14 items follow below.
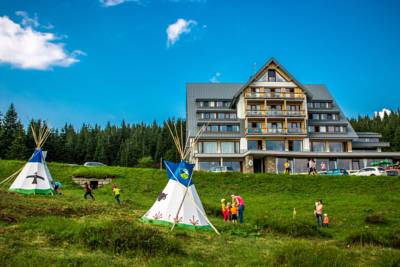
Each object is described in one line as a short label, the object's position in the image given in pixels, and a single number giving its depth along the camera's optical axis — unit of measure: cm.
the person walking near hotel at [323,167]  4487
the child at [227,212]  2146
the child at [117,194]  2474
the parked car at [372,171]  4012
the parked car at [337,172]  4216
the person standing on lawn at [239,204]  2034
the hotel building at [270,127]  5169
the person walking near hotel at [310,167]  4038
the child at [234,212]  1998
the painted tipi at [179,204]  1717
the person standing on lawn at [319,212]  2050
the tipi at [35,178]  2606
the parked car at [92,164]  4776
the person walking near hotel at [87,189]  2544
